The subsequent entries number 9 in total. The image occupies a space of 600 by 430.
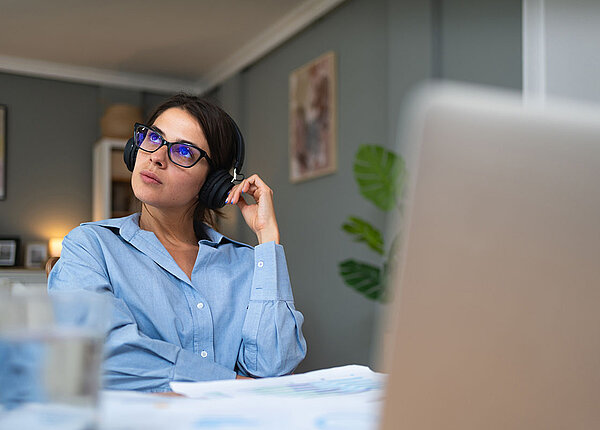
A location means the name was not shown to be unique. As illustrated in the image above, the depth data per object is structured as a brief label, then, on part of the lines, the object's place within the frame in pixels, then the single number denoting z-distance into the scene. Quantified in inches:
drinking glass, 17.2
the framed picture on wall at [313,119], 152.5
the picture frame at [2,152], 203.9
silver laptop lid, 14.6
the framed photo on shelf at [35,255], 202.4
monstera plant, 106.7
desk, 20.9
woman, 45.3
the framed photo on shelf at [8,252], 199.5
